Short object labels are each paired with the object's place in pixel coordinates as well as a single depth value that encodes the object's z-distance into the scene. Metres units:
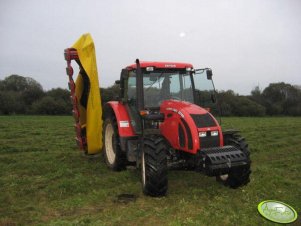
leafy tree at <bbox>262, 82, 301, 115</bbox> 51.07
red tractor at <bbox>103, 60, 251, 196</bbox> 5.43
